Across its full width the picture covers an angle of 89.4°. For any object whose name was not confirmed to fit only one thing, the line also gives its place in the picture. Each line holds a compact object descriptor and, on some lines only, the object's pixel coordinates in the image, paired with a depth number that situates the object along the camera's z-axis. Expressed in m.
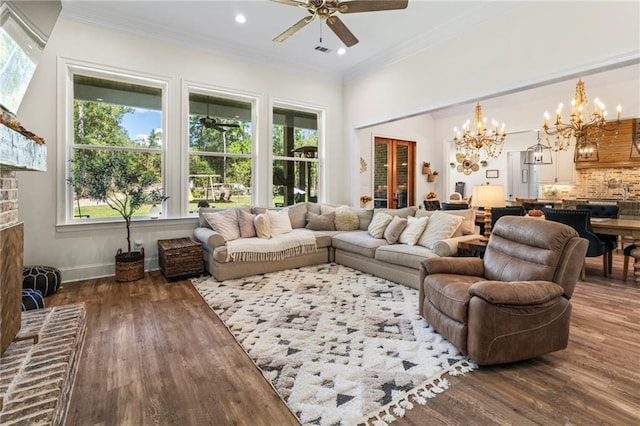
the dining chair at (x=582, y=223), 4.16
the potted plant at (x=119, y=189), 4.05
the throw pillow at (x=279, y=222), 5.02
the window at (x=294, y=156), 6.07
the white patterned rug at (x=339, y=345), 1.87
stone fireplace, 1.84
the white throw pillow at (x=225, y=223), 4.55
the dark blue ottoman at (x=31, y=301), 2.80
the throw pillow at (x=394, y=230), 4.45
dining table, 3.98
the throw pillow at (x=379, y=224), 4.74
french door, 7.61
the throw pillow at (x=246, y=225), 4.78
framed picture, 10.18
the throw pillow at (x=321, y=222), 5.57
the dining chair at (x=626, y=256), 4.27
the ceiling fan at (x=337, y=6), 2.92
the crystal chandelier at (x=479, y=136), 5.69
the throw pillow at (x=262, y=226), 4.81
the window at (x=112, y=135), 4.28
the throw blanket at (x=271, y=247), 4.27
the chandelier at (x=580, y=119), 4.36
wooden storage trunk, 4.23
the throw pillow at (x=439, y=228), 4.03
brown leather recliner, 2.13
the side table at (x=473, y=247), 3.59
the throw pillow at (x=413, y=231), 4.25
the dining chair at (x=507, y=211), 4.62
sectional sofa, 4.07
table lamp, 3.69
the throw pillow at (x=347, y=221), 5.60
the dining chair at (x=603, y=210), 5.55
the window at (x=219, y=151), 5.20
